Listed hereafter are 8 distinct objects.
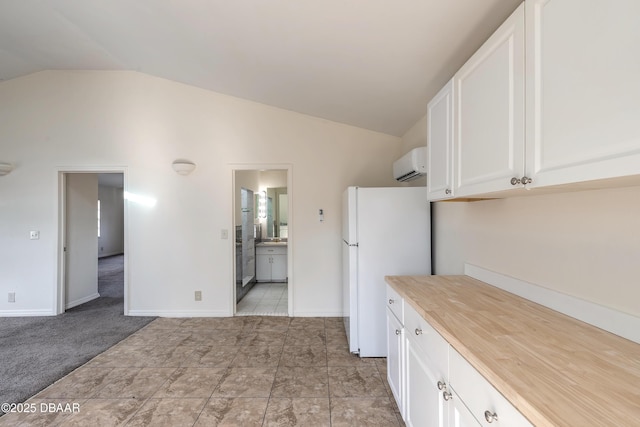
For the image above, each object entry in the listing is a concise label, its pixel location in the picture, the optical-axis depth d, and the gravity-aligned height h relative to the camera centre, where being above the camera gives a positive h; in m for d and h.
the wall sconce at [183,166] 3.51 +0.58
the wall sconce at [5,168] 3.50 +0.56
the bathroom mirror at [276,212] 5.97 +0.02
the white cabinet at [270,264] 5.39 -0.98
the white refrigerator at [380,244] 2.54 -0.28
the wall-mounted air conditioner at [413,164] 2.49 +0.45
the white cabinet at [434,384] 0.82 -0.66
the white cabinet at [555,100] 0.70 +0.36
